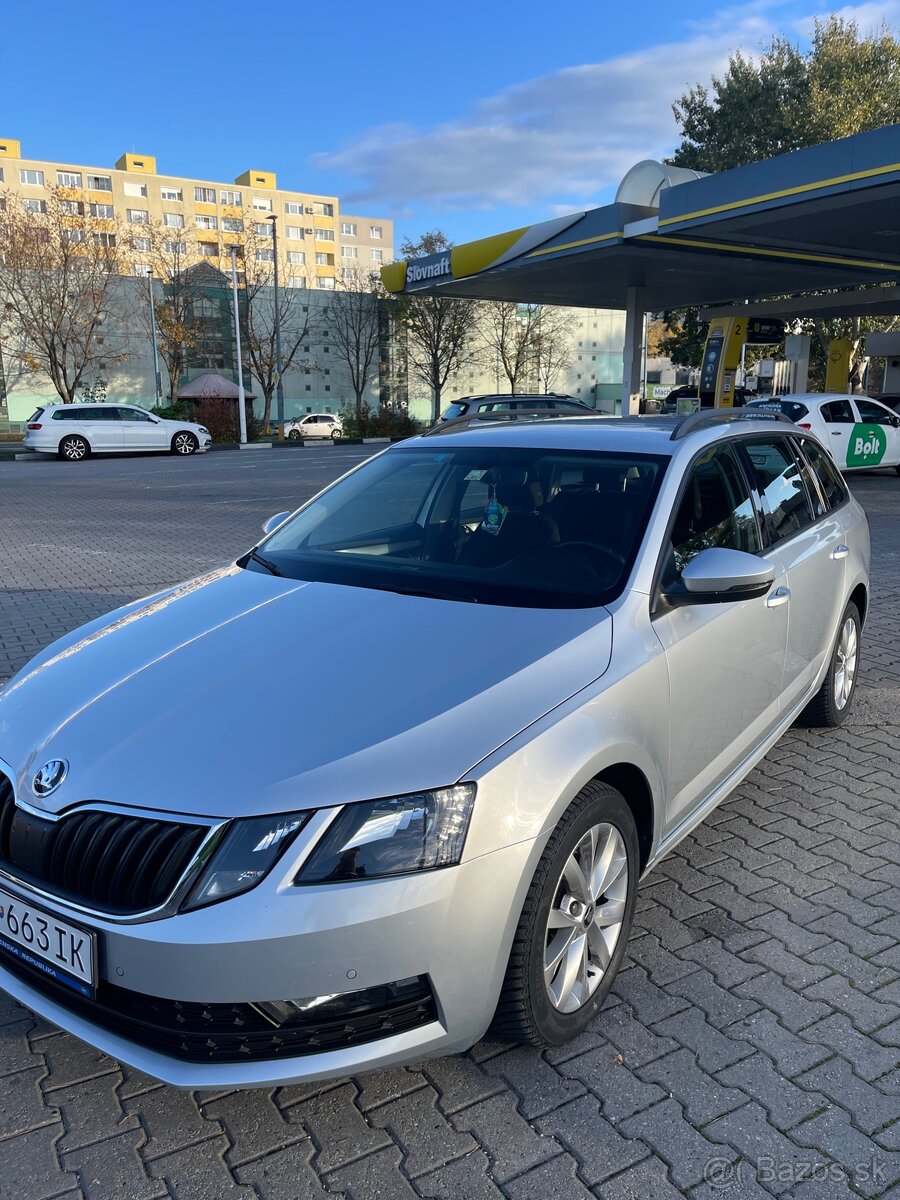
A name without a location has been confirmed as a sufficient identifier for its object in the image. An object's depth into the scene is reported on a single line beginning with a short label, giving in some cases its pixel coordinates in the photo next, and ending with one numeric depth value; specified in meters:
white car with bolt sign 16.69
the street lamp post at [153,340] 48.86
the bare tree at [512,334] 58.25
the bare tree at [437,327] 54.66
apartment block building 87.44
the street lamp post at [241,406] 37.05
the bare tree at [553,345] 60.06
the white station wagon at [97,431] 28.59
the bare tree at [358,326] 57.50
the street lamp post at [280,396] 42.56
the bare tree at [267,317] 51.47
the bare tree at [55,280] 41.06
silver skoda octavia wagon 2.08
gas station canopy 13.77
